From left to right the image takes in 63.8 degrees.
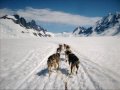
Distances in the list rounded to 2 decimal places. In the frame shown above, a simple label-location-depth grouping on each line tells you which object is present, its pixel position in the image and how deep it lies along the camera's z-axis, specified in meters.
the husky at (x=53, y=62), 6.06
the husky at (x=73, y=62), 5.91
